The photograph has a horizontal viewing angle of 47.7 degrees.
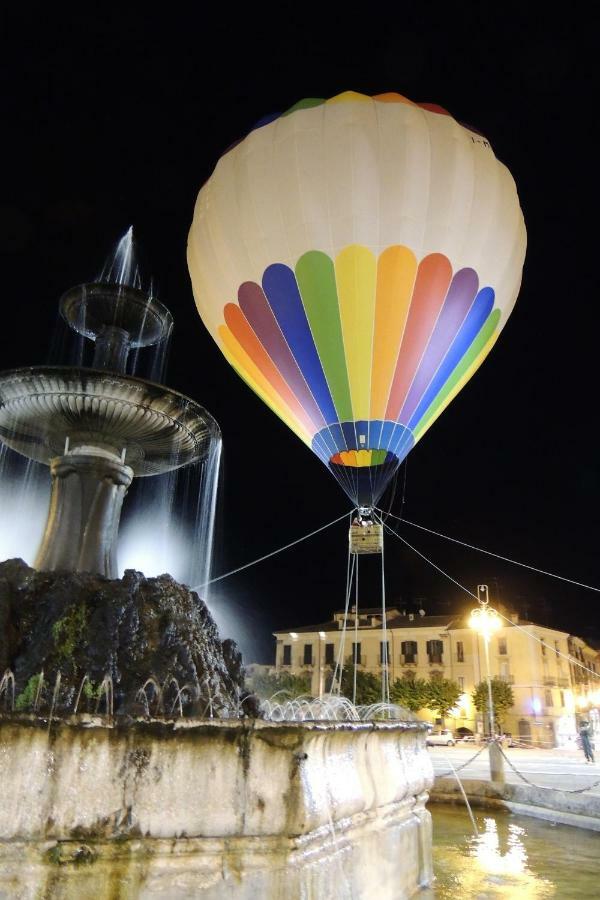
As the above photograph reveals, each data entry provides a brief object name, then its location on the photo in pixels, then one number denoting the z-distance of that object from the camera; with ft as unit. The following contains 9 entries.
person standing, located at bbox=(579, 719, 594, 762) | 67.42
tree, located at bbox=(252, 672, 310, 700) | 160.76
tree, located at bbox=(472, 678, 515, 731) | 158.61
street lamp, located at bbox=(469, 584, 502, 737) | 68.49
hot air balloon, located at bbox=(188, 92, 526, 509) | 48.06
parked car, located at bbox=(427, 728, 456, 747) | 125.29
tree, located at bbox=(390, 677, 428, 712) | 167.84
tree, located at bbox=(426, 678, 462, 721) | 167.12
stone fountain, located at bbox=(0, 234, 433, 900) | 13.35
